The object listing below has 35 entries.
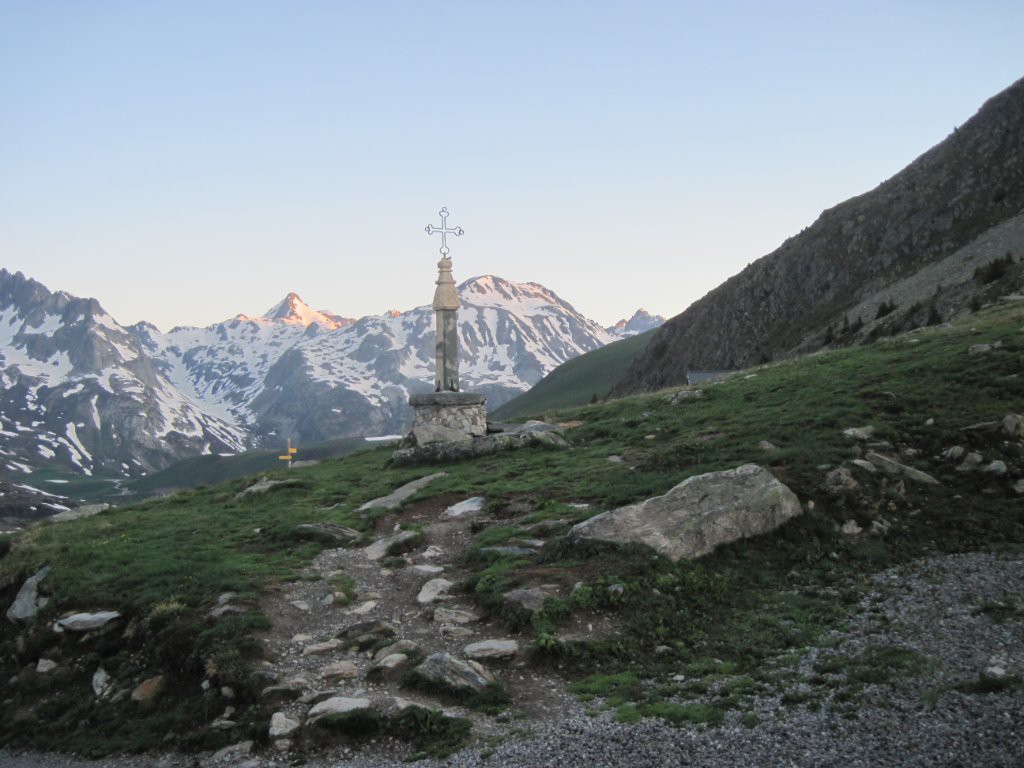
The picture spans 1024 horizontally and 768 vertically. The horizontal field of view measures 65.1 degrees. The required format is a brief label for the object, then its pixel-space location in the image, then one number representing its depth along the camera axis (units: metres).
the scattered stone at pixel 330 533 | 23.92
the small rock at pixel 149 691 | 15.48
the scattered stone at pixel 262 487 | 32.56
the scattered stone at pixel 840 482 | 20.55
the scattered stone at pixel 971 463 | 21.27
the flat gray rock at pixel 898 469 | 21.03
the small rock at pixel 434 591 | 18.42
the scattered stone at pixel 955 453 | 21.83
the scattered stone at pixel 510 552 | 19.86
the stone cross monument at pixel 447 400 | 36.62
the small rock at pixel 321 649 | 16.11
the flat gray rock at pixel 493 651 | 15.11
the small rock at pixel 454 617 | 16.96
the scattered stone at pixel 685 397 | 37.00
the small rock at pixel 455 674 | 13.98
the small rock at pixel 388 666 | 14.80
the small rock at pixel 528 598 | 16.42
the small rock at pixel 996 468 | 20.66
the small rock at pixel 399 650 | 15.49
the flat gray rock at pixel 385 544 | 22.40
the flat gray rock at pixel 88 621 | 18.33
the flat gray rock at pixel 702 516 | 18.81
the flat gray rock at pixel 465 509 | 24.81
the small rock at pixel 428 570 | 20.30
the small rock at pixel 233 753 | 12.95
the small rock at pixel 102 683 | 16.27
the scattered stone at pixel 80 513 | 32.25
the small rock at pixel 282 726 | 13.20
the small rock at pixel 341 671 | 14.95
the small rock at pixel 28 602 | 19.98
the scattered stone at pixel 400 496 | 27.36
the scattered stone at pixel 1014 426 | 21.98
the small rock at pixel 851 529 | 19.25
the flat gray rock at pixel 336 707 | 13.39
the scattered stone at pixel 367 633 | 16.33
